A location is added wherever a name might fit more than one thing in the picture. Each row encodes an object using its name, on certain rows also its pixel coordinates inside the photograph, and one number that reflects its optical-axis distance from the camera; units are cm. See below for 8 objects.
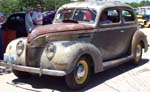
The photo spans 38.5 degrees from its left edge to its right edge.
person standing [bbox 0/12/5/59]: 611
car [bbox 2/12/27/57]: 658
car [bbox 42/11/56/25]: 896
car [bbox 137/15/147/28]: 1800
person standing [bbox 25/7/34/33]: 699
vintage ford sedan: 427
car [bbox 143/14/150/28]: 1834
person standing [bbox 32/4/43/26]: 736
